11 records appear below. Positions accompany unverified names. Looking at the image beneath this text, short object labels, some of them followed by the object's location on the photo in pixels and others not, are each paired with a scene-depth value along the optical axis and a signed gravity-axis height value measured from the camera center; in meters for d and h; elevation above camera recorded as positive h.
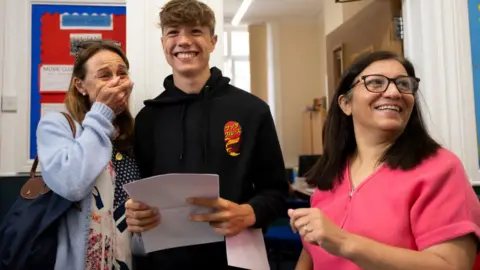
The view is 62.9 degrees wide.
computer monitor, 4.34 -0.13
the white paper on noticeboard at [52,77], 1.86 +0.38
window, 6.05 +1.52
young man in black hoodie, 1.21 +0.06
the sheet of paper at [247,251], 1.09 -0.28
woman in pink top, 0.86 -0.10
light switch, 1.84 +0.26
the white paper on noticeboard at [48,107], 1.86 +0.24
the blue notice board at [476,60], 1.82 +0.40
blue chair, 2.67 -0.61
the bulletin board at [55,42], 1.86 +0.54
